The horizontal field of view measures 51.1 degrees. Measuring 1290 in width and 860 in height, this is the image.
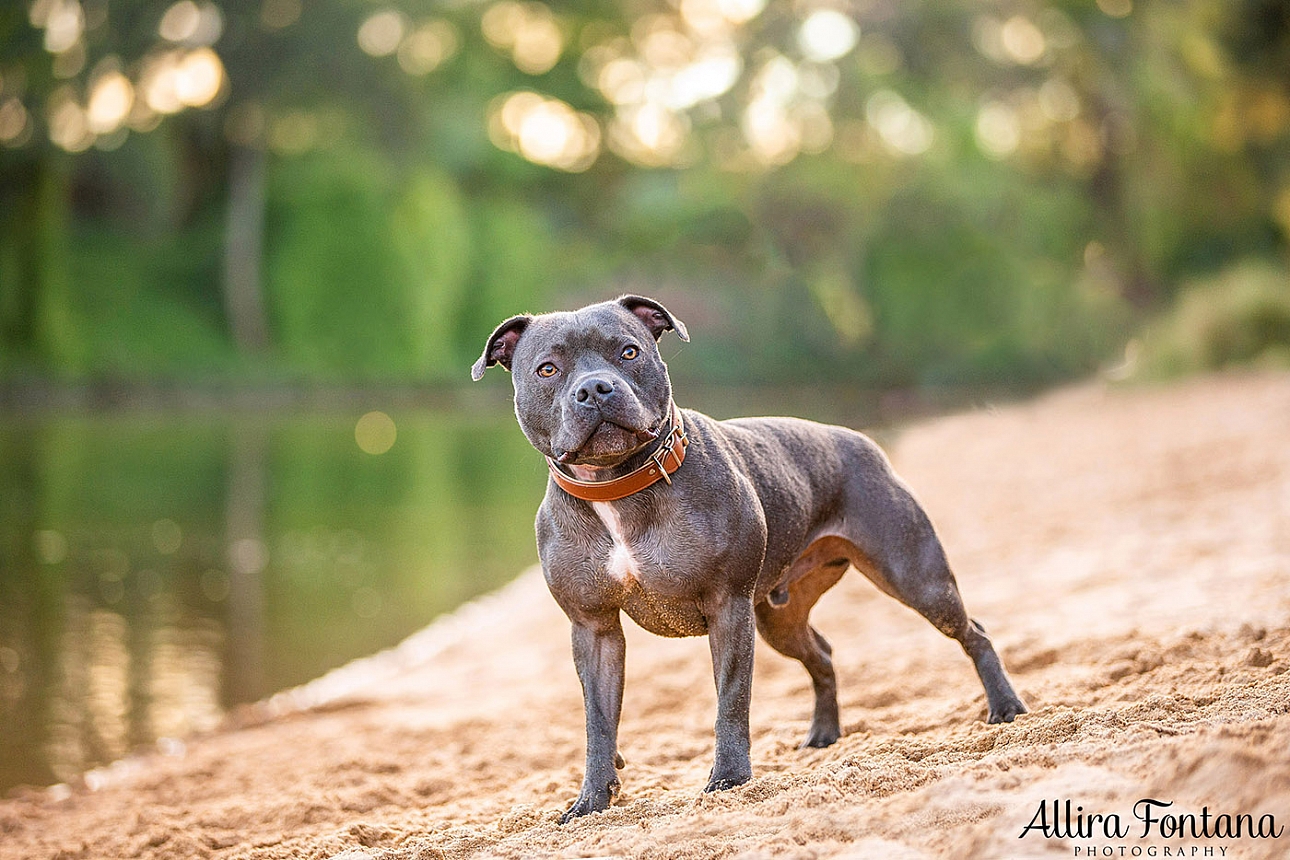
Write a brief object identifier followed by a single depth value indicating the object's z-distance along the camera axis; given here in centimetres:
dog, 412
